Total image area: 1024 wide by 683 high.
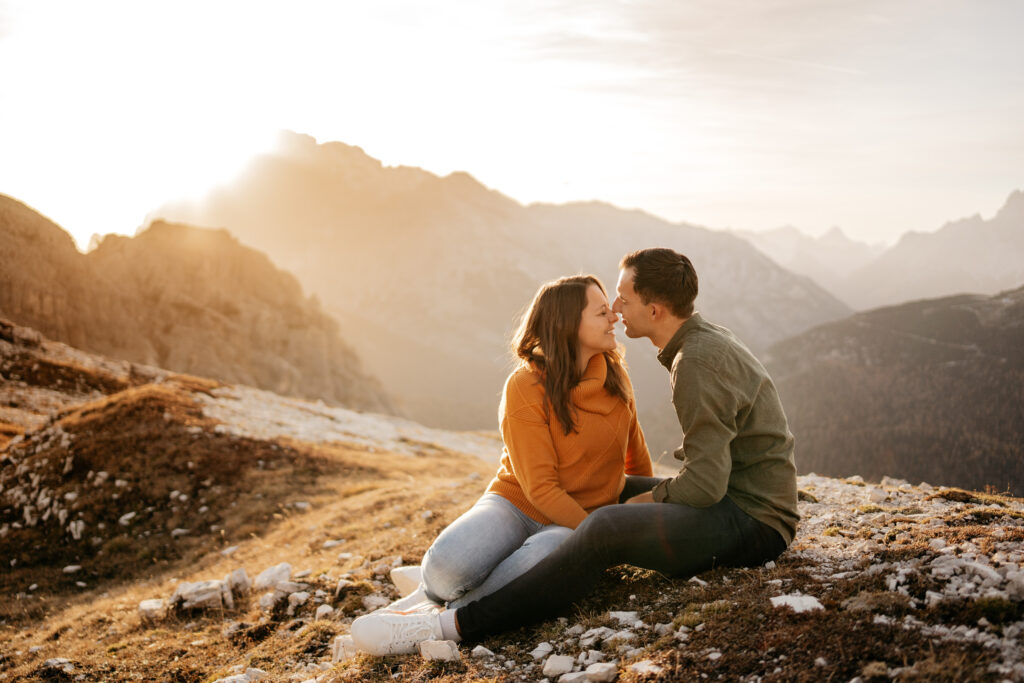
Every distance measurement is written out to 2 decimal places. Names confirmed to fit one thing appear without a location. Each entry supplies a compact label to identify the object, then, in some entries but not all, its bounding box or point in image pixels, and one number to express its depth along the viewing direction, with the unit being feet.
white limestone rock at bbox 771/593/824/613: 14.06
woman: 17.19
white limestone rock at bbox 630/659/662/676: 13.01
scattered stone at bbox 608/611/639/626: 16.51
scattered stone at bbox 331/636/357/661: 18.89
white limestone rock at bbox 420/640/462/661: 16.12
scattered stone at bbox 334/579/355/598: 24.86
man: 15.99
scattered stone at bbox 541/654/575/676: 14.65
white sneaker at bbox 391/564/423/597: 23.18
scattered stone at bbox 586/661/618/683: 13.52
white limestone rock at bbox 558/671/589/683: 13.89
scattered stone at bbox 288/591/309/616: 24.62
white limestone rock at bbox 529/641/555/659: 15.80
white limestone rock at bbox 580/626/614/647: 15.75
